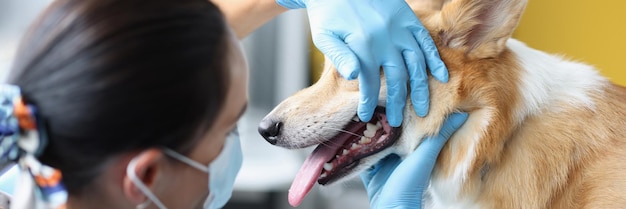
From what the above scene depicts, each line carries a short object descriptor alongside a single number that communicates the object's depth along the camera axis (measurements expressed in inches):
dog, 45.9
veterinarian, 30.3
